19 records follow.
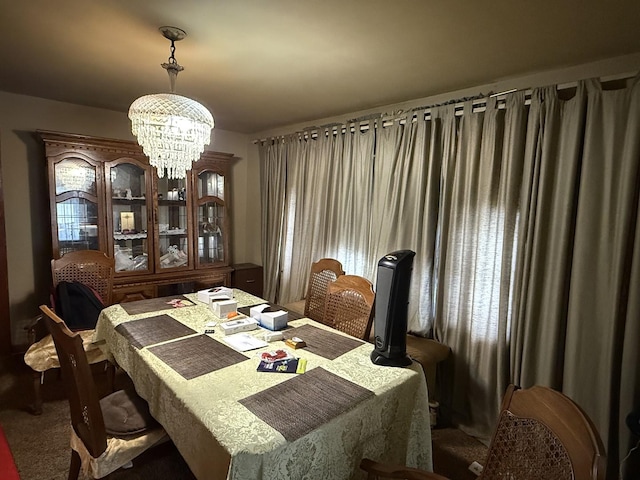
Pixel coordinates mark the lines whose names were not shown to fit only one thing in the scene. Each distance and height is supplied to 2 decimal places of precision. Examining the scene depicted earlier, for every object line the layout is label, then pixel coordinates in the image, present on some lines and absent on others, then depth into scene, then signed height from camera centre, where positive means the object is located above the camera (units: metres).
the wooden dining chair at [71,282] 2.26 -0.65
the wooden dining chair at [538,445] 0.89 -0.64
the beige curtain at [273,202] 3.77 +0.14
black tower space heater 1.54 -0.41
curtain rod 1.91 +0.77
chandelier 1.72 +0.45
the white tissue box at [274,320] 1.93 -0.59
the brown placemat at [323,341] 1.70 -0.66
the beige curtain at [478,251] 2.16 -0.21
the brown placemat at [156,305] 2.21 -0.62
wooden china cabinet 2.92 -0.02
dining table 1.07 -0.67
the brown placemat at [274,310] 2.17 -0.63
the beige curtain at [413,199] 2.52 +0.14
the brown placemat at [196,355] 1.47 -0.65
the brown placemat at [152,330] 1.75 -0.64
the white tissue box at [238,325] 1.86 -0.61
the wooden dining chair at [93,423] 1.33 -0.92
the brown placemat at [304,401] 1.12 -0.67
